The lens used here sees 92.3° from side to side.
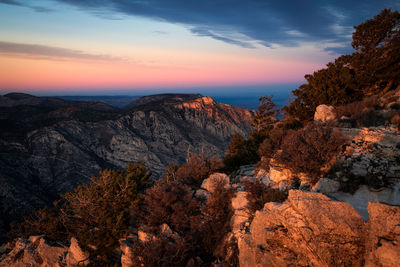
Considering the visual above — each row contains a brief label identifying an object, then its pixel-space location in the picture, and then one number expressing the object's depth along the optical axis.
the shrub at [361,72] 15.28
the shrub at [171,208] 6.24
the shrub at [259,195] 5.19
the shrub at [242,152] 11.53
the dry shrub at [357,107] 10.07
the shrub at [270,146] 8.34
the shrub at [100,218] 6.79
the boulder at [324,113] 11.30
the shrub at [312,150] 5.51
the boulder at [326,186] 4.78
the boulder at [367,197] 4.07
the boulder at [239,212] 5.30
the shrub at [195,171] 9.70
